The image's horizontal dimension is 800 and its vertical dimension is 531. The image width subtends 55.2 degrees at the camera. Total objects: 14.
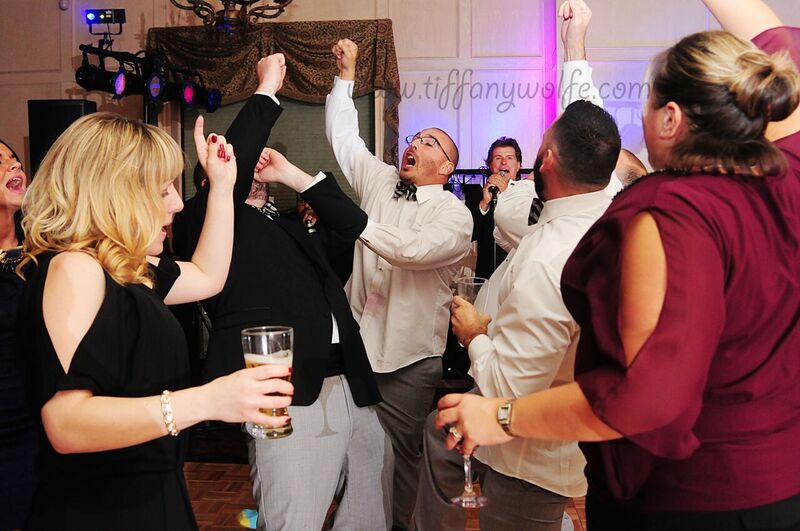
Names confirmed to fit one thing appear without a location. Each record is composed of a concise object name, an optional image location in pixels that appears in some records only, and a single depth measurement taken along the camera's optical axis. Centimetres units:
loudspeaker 644
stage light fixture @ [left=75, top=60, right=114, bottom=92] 660
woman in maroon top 109
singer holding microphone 591
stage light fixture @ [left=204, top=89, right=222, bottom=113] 700
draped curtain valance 705
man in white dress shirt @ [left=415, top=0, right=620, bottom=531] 196
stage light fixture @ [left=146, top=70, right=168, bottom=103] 669
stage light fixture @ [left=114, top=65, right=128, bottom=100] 655
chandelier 655
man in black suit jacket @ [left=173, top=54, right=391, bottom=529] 220
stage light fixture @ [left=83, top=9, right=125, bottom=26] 705
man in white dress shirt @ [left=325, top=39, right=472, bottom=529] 332
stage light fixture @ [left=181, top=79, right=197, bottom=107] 684
